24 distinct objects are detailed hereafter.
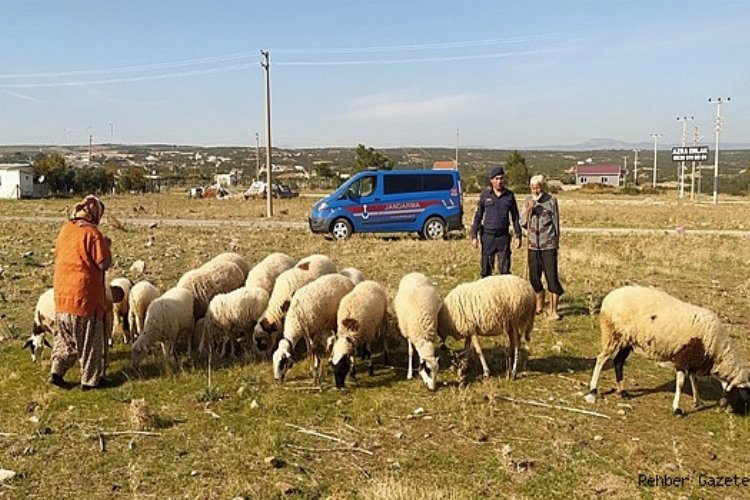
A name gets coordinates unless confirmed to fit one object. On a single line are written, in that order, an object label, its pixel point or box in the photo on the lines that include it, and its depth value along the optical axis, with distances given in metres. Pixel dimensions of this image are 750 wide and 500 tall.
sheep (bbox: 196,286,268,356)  10.08
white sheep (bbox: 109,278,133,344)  10.86
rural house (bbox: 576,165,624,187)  125.13
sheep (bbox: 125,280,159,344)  10.50
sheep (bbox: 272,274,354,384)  9.28
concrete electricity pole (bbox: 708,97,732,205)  54.40
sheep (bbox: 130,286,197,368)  9.49
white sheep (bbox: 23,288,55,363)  9.70
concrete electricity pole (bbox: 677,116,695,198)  64.61
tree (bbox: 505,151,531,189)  77.81
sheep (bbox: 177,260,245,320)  10.89
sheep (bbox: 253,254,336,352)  9.91
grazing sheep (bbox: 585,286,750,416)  7.59
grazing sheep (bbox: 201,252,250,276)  12.17
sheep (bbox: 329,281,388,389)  8.67
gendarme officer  11.48
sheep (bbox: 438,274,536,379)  8.94
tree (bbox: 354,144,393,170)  73.62
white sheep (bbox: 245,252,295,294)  11.37
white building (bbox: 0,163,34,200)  62.81
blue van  24.00
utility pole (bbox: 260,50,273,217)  37.88
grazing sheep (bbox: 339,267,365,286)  11.23
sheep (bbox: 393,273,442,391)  8.50
